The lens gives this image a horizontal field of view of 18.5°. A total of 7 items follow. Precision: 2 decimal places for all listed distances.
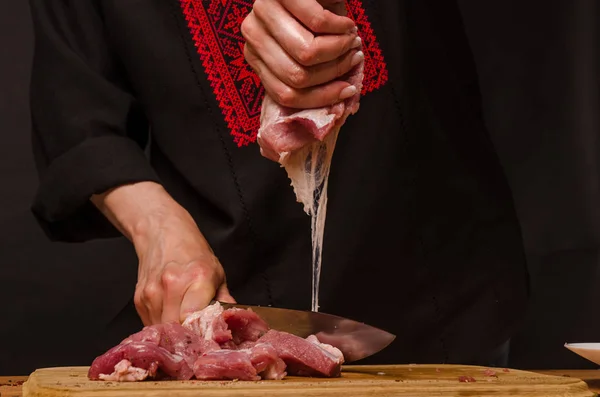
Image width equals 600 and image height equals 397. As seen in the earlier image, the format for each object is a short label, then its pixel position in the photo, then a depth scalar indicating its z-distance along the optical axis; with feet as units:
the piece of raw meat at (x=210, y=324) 4.50
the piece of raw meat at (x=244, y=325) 4.58
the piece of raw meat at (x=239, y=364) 4.29
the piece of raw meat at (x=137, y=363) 4.28
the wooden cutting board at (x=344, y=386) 4.10
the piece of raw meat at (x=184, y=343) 4.42
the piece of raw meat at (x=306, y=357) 4.41
